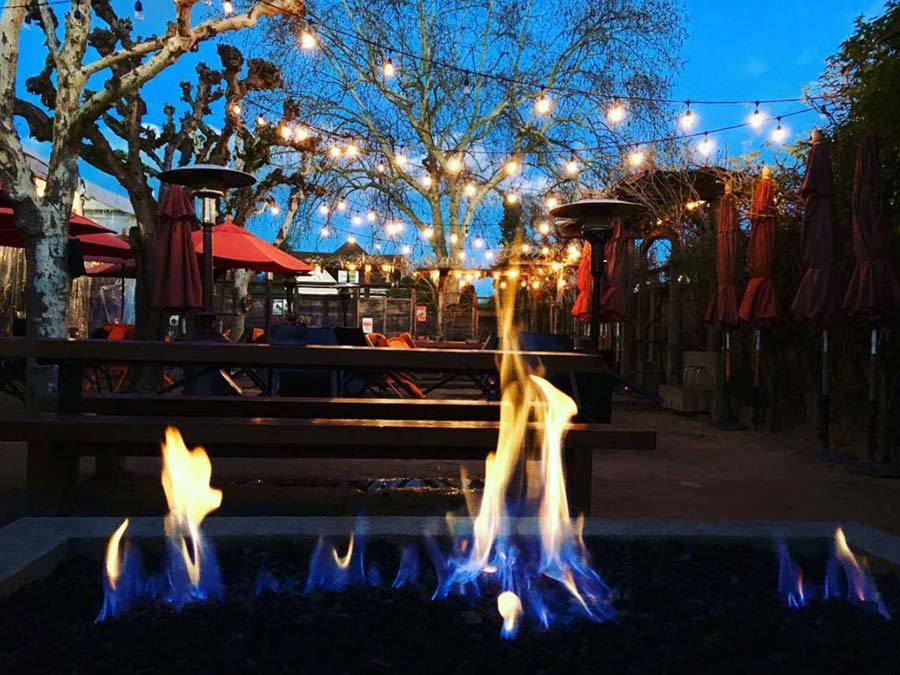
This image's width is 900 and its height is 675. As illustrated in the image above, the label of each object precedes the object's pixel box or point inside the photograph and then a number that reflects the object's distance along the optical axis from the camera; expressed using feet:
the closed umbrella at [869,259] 18.44
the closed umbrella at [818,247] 20.36
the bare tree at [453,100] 65.41
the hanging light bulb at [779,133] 29.43
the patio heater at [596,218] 18.08
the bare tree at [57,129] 24.03
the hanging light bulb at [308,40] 41.57
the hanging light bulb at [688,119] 34.30
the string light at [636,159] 39.63
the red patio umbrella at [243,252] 31.94
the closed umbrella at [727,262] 25.98
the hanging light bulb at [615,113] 39.90
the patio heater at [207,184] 20.62
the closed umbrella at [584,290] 30.89
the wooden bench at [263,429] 10.30
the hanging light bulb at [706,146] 33.67
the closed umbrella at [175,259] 23.08
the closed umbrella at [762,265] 23.66
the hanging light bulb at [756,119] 30.99
